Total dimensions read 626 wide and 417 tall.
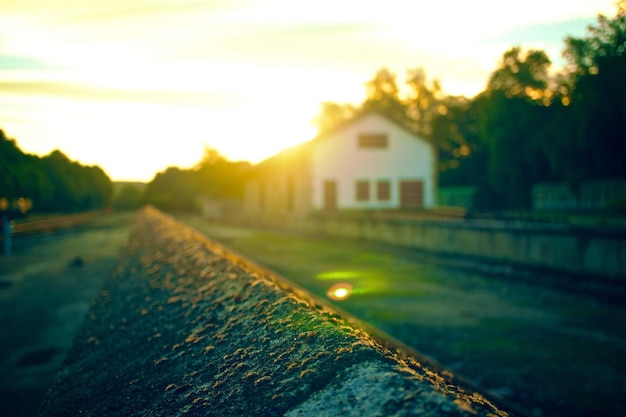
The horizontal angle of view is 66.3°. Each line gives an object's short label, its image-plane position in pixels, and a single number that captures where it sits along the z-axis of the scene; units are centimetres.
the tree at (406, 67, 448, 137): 6544
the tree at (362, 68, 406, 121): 6856
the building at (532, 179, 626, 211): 3143
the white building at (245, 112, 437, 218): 3108
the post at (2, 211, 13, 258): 1908
